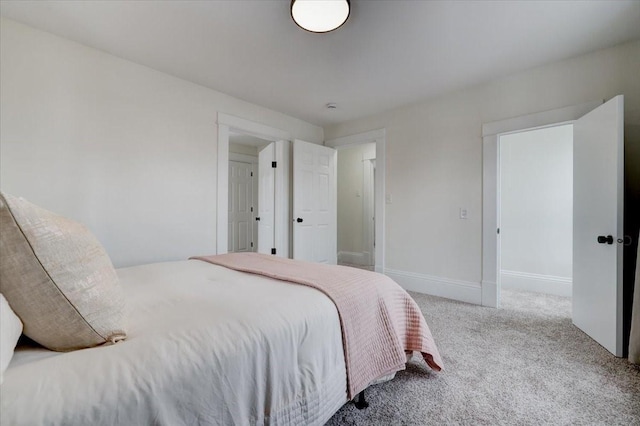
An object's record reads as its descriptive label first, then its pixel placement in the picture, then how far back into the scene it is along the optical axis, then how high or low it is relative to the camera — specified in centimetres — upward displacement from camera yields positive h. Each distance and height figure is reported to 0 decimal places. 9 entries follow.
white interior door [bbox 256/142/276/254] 415 +17
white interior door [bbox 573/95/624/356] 203 -8
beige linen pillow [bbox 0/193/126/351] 73 -20
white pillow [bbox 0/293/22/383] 63 -30
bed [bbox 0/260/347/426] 64 -44
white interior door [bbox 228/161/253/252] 559 +10
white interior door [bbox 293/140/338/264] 405 +13
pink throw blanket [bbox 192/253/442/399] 128 -56
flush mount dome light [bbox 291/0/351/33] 166 +124
